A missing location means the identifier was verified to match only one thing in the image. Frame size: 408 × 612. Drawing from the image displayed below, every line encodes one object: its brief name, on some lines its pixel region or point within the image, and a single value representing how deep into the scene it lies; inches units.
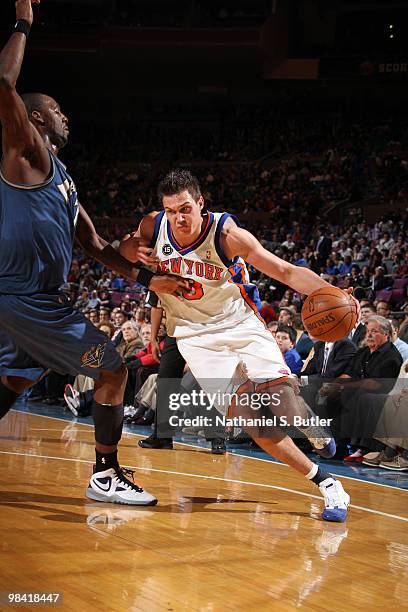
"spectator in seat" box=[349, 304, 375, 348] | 273.3
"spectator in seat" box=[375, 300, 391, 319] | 293.9
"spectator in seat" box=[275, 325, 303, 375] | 276.2
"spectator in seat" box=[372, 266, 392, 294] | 456.4
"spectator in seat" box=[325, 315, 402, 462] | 232.4
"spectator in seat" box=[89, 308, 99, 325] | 447.2
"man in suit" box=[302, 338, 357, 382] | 253.0
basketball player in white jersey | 153.8
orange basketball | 146.3
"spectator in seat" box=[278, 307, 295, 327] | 313.7
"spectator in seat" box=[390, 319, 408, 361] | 246.5
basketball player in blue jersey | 132.3
